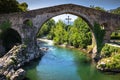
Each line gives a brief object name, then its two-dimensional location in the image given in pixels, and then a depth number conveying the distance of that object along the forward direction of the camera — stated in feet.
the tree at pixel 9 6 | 51.51
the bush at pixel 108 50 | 42.59
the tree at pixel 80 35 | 62.82
